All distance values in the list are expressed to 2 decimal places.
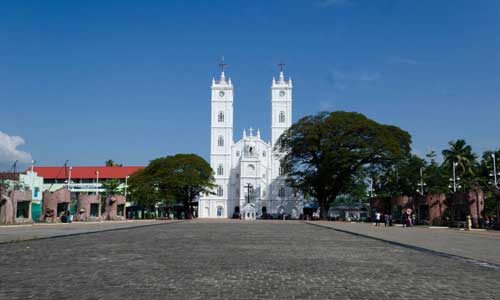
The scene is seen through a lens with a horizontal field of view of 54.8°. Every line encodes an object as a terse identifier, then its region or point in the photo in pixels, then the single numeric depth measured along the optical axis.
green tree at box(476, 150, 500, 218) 46.78
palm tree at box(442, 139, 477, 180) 63.27
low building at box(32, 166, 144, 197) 112.19
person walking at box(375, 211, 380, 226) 42.28
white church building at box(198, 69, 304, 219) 102.31
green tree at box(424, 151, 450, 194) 62.20
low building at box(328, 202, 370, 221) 79.07
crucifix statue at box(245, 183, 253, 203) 98.81
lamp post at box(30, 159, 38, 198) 72.81
